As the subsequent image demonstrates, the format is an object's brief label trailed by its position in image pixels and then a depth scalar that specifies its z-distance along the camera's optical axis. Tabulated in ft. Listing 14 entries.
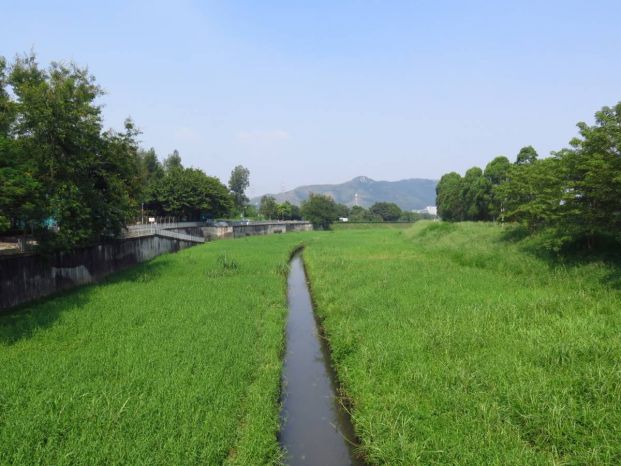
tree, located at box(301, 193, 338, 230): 325.62
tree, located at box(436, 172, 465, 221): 197.86
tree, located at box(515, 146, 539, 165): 115.96
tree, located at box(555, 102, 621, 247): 47.16
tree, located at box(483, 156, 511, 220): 144.82
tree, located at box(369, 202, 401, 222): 481.87
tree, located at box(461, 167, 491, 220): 153.17
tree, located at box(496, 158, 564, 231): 62.75
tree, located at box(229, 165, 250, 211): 339.83
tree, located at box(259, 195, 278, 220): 336.08
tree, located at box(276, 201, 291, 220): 334.99
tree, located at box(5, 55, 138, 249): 50.14
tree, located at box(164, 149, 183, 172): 288.34
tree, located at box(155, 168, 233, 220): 176.86
